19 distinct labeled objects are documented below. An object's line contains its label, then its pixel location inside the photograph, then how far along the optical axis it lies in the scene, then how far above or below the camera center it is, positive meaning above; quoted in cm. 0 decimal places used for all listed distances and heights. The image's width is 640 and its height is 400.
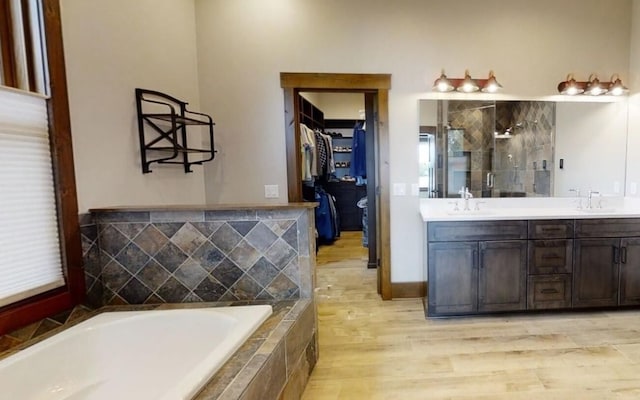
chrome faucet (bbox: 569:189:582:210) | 334 -31
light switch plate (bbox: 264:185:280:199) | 317 -15
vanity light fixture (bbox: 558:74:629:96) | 315 +75
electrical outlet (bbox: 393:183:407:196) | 324 -17
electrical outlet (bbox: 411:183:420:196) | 325 -18
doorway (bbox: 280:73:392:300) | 310 +47
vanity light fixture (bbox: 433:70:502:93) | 306 +79
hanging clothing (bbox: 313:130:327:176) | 533 +35
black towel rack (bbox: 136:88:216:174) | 229 +37
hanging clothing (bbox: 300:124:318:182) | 455 +28
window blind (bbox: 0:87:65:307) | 151 -10
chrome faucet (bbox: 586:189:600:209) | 328 -31
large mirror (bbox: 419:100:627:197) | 327 +19
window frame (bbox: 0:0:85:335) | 167 -1
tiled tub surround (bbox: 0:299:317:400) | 129 -80
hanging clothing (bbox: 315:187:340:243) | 558 -75
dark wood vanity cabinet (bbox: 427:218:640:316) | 279 -81
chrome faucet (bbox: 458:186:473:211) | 325 -25
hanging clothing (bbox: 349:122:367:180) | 507 +30
